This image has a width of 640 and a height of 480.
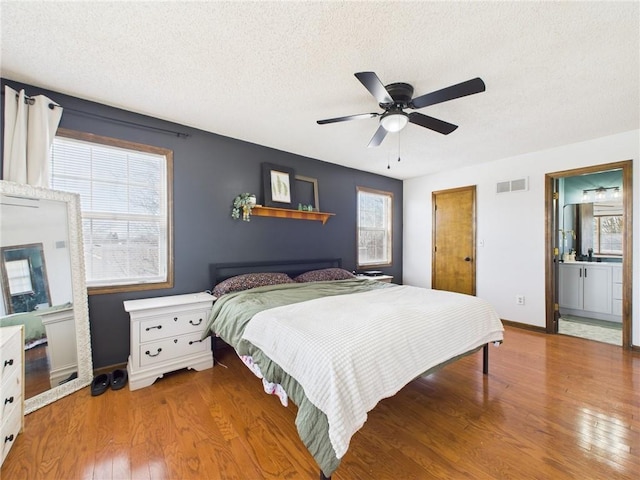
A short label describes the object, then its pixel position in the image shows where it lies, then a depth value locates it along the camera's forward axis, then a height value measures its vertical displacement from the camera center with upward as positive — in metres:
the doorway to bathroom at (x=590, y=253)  3.24 -0.32
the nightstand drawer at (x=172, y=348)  2.38 -1.00
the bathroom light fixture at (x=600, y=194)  4.55 +0.69
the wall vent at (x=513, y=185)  3.93 +0.73
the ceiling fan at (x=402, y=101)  1.74 +0.96
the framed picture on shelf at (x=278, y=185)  3.64 +0.73
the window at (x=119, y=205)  2.50 +0.36
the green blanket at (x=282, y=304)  1.33 -0.75
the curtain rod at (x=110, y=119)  2.21 +1.16
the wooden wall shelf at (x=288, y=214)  3.56 +0.34
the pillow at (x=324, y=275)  3.71 -0.52
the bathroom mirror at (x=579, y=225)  4.86 +0.15
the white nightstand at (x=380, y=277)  4.43 -0.66
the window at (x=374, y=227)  4.92 +0.18
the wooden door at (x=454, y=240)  4.52 -0.07
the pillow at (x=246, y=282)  2.95 -0.49
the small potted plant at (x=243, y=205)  3.37 +0.42
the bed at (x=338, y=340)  1.35 -0.67
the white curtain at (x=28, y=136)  2.12 +0.85
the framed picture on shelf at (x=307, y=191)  4.05 +0.70
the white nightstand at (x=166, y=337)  2.34 -0.88
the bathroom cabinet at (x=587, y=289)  4.17 -0.89
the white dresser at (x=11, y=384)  1.52 -0.85
